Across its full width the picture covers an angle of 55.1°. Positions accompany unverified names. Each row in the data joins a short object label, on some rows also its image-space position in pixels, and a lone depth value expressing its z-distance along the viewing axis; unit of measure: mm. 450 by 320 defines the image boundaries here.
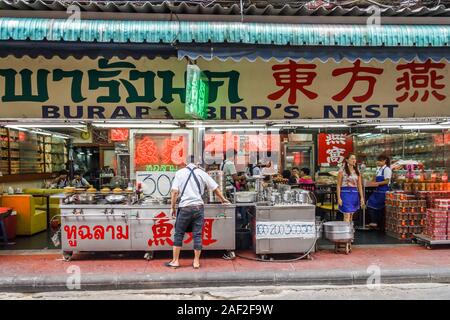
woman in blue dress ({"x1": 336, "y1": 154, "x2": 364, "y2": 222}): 8883
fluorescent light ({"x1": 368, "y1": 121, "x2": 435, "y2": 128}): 10328
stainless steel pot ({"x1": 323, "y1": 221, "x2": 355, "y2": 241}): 8133
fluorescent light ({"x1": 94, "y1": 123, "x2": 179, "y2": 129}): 9695
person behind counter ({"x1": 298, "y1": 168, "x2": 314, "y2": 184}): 12977
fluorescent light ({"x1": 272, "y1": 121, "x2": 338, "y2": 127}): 9969
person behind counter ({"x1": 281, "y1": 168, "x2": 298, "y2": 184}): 13039
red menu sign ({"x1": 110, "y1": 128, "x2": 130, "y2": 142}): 11648
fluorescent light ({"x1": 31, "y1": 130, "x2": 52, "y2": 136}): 13897
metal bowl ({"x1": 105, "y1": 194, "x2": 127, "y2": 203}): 7941
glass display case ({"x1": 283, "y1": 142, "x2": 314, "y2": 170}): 15945
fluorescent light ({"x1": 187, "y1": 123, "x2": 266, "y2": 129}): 10055
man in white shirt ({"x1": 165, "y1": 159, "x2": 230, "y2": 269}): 7133
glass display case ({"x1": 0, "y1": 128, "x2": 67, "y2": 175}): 12664
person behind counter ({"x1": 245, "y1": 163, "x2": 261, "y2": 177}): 12477
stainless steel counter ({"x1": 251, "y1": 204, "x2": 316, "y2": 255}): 7660
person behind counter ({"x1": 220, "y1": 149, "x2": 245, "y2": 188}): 10580
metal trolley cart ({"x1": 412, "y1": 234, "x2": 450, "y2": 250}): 8492
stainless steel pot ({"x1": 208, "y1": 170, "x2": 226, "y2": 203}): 8102
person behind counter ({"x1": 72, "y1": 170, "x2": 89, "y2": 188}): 12061
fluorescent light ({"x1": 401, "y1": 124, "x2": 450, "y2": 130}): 11750
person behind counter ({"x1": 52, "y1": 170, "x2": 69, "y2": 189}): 12527
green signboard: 6745
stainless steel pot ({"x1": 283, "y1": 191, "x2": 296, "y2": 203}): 8141
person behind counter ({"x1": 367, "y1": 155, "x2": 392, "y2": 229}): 10570
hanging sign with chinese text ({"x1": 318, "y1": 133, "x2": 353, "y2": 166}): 14289
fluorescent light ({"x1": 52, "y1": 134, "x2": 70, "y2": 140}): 15469
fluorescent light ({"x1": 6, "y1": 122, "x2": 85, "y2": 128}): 9963
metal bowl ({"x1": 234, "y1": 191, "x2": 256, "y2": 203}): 7883
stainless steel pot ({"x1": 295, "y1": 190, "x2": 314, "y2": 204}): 8008
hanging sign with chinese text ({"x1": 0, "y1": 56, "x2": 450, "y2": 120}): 8828
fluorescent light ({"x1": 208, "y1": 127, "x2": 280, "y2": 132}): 12441
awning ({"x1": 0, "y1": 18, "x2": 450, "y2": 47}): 6527
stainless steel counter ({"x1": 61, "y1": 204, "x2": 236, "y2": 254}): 7707
